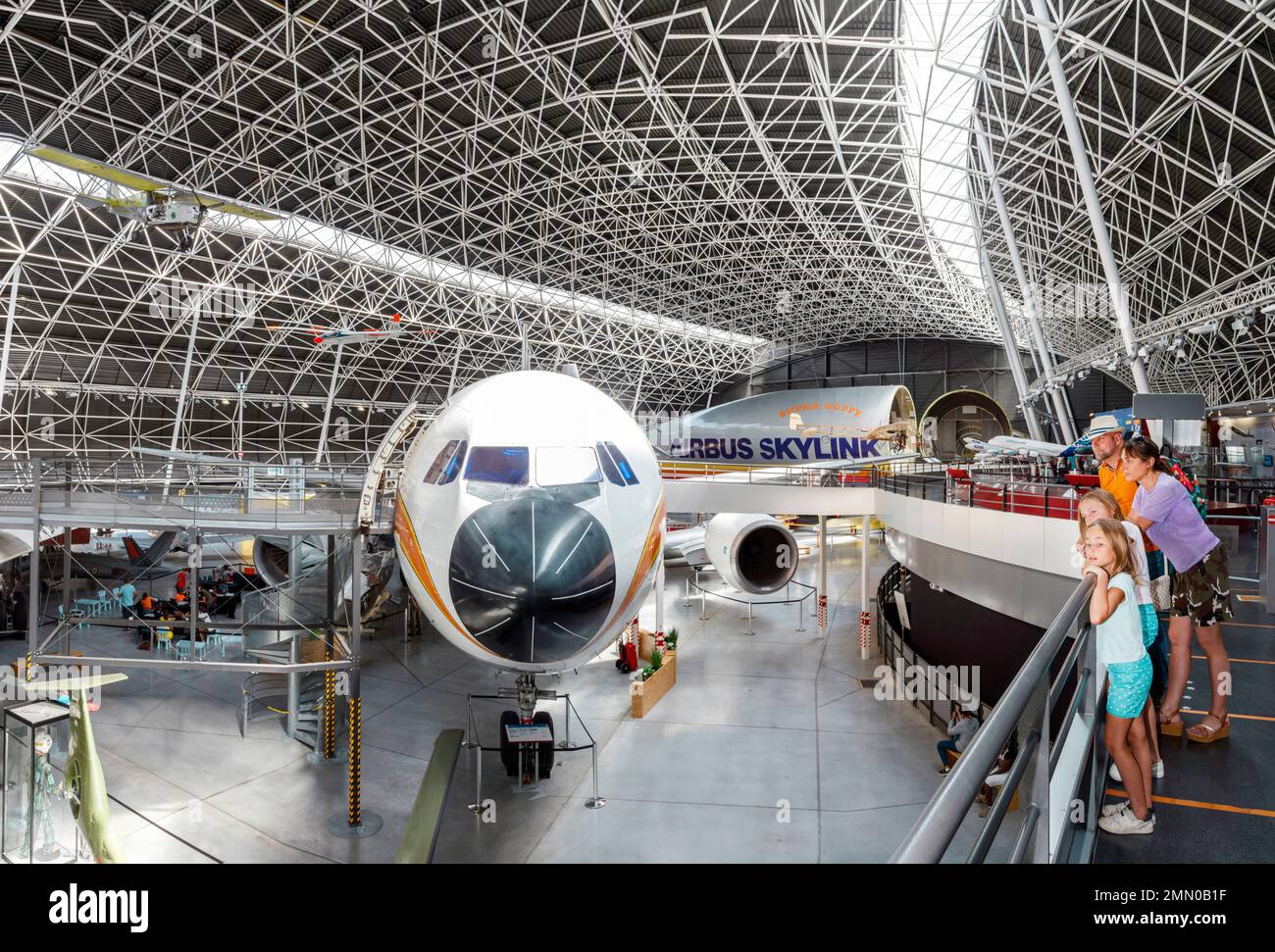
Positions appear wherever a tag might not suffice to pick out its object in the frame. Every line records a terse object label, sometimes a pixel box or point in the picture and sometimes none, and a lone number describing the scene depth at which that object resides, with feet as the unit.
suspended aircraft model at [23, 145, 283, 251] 74.38
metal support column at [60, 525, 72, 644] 55.77
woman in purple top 16.97
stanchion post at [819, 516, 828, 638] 81.22
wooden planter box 57.21
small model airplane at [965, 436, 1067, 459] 69.72
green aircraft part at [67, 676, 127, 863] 32.99
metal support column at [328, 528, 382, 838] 40.60
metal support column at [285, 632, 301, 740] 54.24
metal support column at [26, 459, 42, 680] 49.75
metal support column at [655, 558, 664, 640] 69.01
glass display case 35.35
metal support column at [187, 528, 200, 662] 46.37
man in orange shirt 16.28
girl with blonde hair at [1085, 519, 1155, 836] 12.55
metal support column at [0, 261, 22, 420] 108.37
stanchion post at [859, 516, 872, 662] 73.77
